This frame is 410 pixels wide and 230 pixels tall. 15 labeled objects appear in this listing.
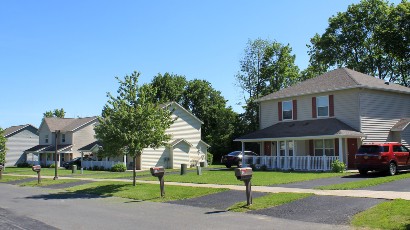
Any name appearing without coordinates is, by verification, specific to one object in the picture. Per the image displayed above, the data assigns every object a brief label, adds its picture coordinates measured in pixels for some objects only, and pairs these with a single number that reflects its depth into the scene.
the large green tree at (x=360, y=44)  50.84
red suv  21.95
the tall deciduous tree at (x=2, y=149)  40.59
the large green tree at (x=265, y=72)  57.56
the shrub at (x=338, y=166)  25.83
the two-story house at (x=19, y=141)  66.50
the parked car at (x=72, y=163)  49.69
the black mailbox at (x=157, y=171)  18.25
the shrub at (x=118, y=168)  40.56
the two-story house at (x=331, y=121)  28.75
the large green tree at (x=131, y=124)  21.36
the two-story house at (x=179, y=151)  42.34
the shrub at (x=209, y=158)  49.78
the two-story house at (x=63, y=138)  55.81
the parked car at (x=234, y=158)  35.91
